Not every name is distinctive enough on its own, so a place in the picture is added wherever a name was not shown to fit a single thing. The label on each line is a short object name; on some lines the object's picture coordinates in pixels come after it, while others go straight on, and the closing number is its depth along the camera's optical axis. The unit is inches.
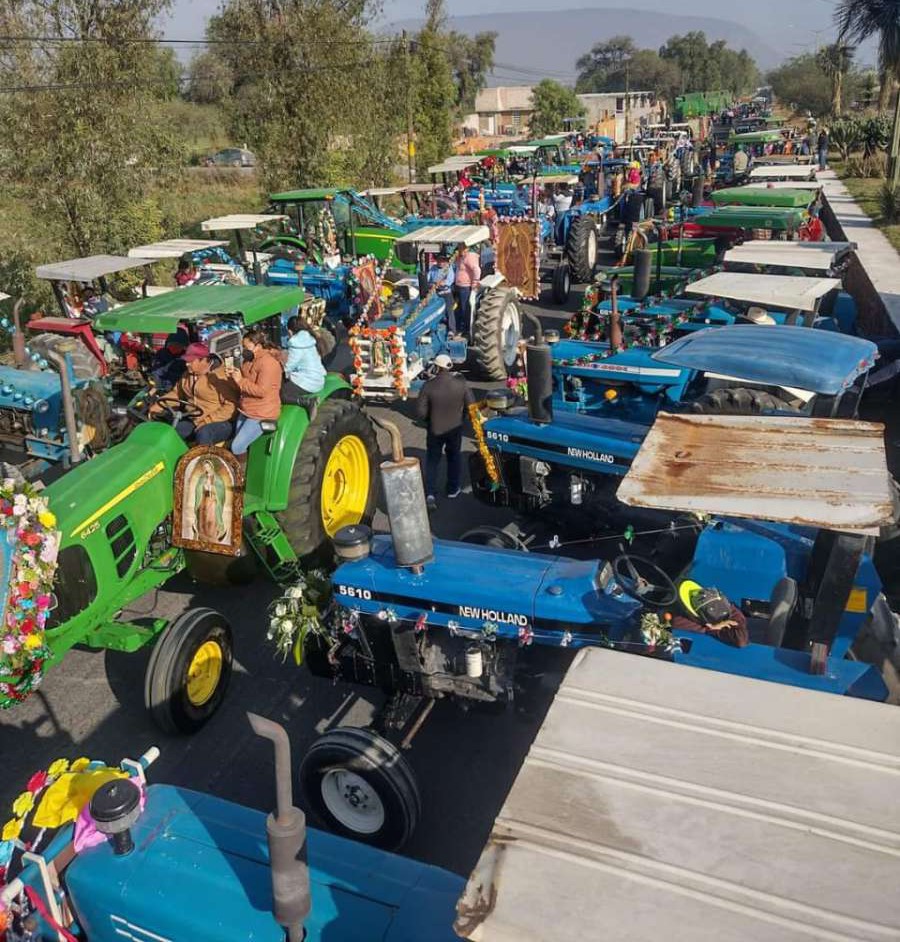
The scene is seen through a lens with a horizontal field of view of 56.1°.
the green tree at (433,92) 962.7
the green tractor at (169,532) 178.9
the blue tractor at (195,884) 102.0
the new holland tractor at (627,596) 126.8
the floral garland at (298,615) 167.2
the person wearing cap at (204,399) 219.3
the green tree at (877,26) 817.5
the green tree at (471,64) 2002.0
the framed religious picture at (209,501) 197.8
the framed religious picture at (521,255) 502.9
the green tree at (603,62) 3781.5
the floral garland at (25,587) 161.5
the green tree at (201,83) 1517.5
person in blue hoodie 232.1
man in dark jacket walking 272.1
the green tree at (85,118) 442.0
